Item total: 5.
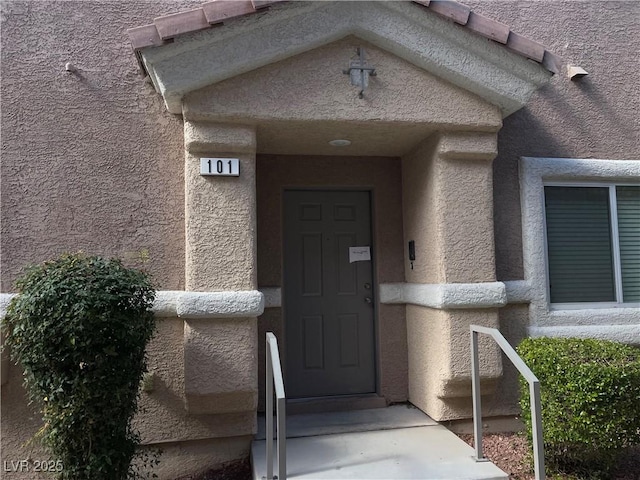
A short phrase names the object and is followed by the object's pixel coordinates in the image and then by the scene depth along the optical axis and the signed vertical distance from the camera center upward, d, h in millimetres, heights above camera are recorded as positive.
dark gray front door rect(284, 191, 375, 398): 4742 -270
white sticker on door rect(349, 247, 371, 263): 4867 +155
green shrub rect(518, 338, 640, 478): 3365 -1045
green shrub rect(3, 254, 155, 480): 2992 -533
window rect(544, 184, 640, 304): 4746 +209
